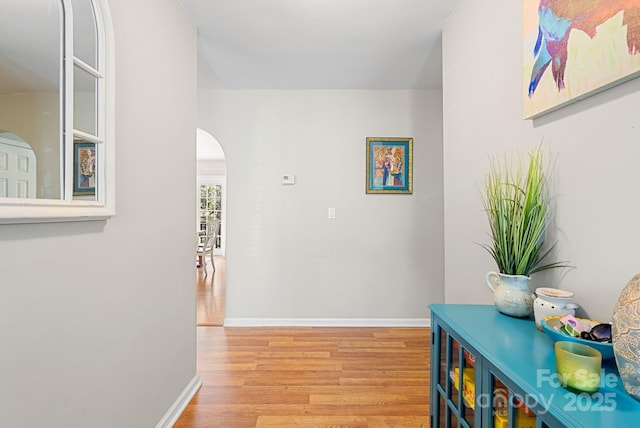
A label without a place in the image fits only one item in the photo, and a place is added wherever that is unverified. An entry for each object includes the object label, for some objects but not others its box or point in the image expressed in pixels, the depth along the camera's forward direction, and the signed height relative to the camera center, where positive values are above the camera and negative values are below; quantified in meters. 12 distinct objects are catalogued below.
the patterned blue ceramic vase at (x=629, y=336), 0.66 -0.26
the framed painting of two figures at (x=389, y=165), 3.33 +0.53
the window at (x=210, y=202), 8.45 +0.34
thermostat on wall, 3.30 +0.38
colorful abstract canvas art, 0.85 +0.52
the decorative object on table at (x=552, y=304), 1.00 -0.28
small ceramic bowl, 0.81 -0.33
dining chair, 5.86 -0.59
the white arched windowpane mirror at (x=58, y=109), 0.83 +0.33
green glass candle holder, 0.71 -0.35
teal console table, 0.67 -0.41
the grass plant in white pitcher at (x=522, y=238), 1.16 -0.09
